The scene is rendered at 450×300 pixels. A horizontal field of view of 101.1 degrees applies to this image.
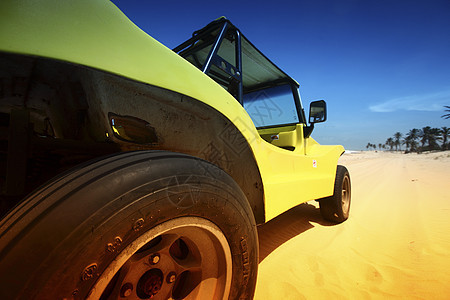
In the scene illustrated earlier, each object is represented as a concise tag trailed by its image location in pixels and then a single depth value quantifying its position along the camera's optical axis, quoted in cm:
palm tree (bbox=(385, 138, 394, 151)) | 8619
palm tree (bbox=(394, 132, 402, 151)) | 8275
